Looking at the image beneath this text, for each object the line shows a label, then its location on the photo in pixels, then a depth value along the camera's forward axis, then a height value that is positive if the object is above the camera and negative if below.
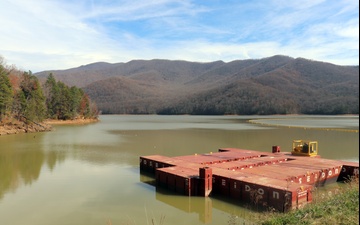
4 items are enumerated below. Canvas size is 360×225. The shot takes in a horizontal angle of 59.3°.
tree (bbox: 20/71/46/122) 60.94 +2.73
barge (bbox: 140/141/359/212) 13.77 -3.55
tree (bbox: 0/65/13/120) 54.67 +3.14
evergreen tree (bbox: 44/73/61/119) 84.28 +3.79
